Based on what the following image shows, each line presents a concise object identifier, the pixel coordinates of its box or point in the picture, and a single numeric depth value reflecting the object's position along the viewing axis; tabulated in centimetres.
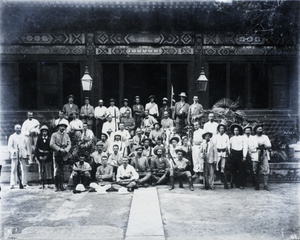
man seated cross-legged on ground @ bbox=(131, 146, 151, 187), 1180
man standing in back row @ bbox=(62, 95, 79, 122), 1400
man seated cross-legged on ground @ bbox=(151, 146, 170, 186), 1178
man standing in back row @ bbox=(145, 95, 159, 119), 1426
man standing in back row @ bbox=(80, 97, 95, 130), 1409
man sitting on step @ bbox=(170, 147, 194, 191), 1148
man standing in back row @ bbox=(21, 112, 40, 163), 1272
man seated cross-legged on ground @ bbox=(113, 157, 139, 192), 1115
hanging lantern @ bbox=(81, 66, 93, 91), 1377
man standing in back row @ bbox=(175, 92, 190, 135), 1408
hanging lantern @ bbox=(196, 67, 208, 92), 1401
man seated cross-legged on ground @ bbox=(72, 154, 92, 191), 1138
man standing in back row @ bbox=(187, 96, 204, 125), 1367
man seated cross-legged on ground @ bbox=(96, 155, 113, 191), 1150
